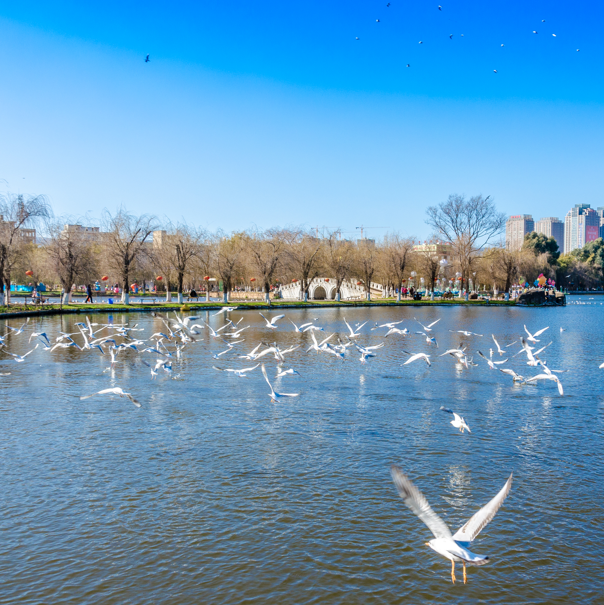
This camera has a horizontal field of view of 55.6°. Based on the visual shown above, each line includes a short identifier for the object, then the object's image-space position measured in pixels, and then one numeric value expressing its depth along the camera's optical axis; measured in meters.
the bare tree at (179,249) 74.38
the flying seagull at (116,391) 16.02
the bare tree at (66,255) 63.56
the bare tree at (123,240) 69.62
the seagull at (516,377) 21.17
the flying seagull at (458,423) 14.68
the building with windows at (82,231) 66.55
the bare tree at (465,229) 91.50
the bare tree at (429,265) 97.96
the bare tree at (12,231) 55.44
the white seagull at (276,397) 18.62
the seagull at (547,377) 19.74
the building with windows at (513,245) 121.07
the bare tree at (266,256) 81.06
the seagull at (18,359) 26.96
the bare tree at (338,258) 91.50
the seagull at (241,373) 22.17
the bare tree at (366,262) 95.44
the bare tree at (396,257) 94.19
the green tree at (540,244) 144.50
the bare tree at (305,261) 86.75
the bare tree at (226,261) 80.00
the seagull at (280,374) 23.24
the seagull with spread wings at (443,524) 6.31
